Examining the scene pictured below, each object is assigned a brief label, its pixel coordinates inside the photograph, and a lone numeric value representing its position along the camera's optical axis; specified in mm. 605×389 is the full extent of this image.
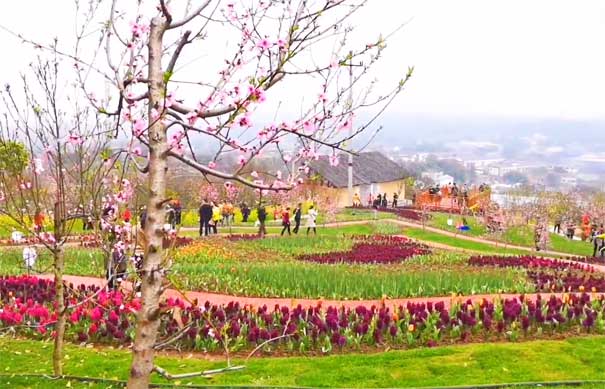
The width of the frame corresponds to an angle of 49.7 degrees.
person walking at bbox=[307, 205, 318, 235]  24666
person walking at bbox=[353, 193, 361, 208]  45888
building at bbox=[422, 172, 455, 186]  86462
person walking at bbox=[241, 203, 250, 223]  33994
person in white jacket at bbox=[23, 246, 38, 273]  11950
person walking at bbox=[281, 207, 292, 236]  24484
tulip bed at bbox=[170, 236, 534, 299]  11484
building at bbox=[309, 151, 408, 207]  49031
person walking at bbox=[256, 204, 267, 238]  23492
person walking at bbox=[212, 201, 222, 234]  26031
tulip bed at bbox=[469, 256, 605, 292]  12516
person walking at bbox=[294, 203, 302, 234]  25525
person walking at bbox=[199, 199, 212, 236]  24606
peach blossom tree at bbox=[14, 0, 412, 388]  3357
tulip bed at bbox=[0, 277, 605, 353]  7801
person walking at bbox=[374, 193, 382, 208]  43906
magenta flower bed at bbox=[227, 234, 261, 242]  22650
